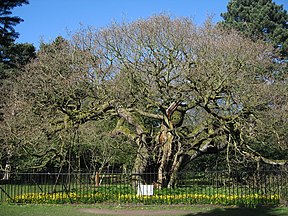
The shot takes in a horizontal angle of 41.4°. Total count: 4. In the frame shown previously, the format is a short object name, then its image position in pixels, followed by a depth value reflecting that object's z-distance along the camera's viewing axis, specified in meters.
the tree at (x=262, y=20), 35.34
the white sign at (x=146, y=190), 16.08
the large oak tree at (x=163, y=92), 18.56
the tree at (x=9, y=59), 10.62
